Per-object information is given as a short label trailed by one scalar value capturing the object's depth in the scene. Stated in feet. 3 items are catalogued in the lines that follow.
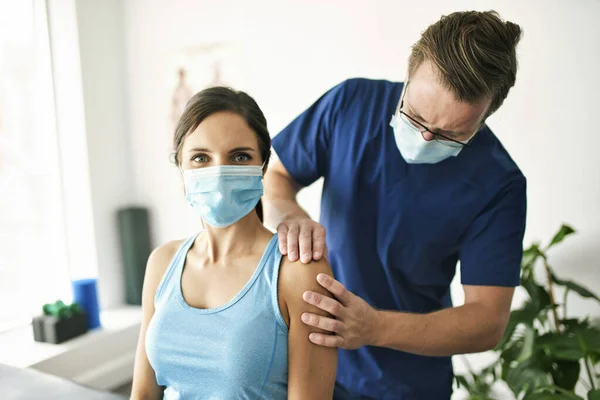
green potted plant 5.46
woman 3.64
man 3.70
